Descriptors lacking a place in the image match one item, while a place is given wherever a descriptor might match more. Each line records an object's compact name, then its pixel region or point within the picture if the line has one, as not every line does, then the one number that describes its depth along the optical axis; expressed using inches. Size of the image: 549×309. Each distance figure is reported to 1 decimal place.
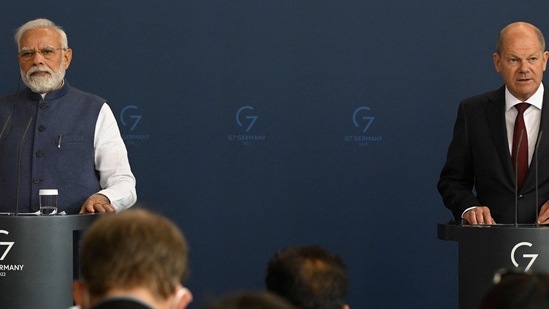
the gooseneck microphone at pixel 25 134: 297.3
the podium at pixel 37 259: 278.8
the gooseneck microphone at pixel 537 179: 281.3
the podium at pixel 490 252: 269.9
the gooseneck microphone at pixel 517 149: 285.7
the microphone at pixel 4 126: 343.5
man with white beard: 335.2
